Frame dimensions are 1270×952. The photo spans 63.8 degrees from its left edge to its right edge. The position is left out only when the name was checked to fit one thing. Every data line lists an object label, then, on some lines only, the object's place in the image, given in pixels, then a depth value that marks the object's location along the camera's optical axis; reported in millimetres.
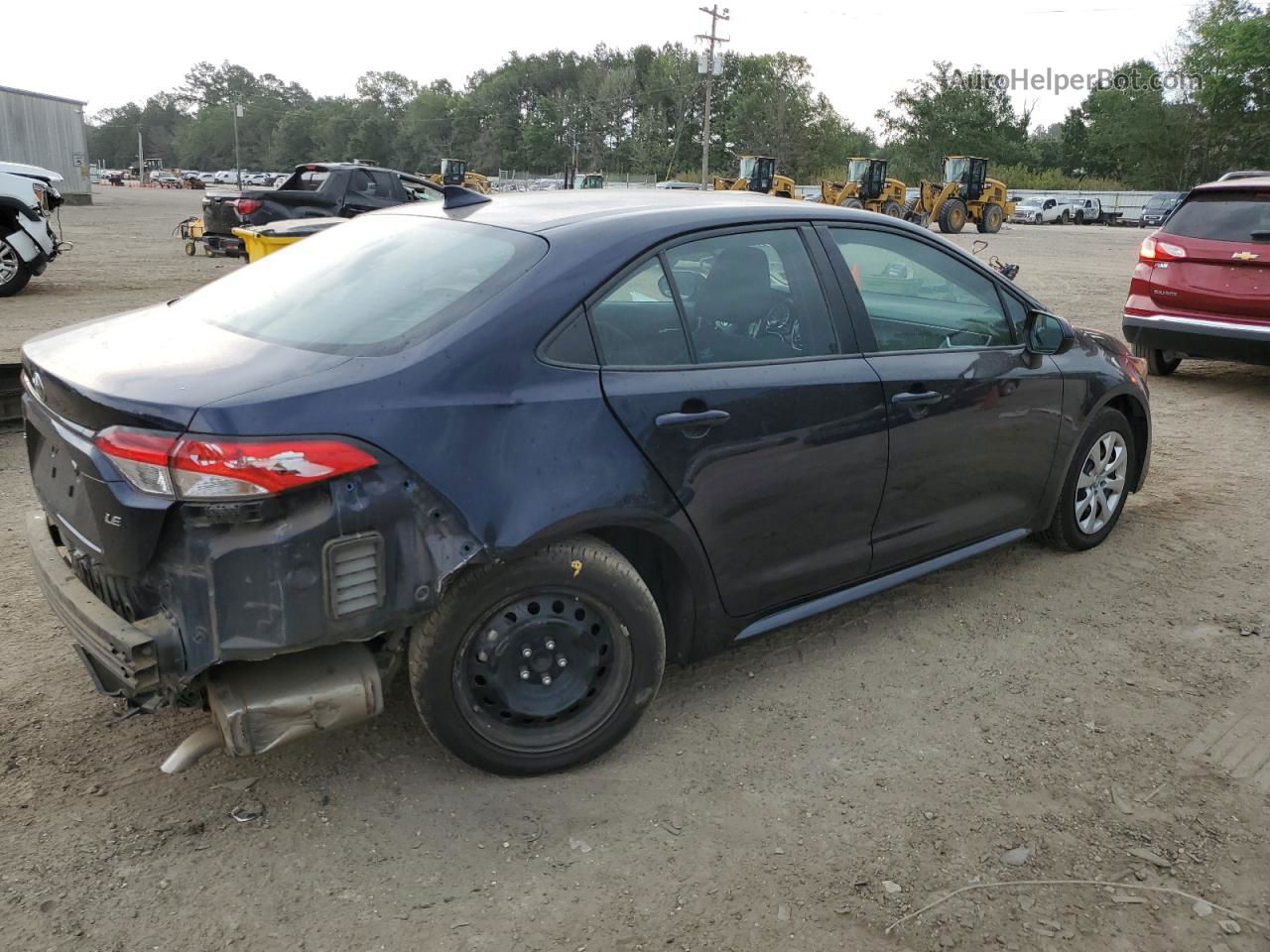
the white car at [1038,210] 47531
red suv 7535
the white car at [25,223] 11539
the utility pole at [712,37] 51469
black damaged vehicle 14570
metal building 36469
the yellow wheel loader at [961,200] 32250
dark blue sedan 2387
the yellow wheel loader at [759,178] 31391
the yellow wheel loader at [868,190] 31234
